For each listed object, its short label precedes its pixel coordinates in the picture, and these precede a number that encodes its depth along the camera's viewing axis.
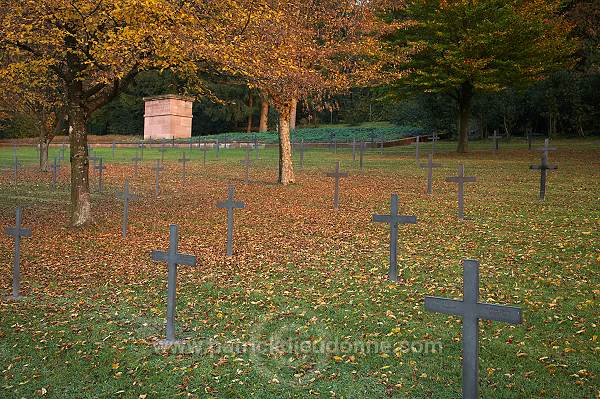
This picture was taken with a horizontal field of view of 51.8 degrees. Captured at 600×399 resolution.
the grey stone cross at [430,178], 18.92
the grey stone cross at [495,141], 32.58
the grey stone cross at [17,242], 9.69
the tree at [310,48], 16.25
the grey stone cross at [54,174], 23.50
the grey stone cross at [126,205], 13.92
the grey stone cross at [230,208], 11.77
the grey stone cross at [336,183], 16.62
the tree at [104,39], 11.94
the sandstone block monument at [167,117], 52.31
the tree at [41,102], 19.10
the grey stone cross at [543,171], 17.12
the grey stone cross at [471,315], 4.77
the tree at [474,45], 30.89
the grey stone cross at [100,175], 21.46
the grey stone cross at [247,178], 22.97
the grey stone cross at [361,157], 27.08
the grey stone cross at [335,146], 37.38
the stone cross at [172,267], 7.46
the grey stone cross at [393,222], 9.45
